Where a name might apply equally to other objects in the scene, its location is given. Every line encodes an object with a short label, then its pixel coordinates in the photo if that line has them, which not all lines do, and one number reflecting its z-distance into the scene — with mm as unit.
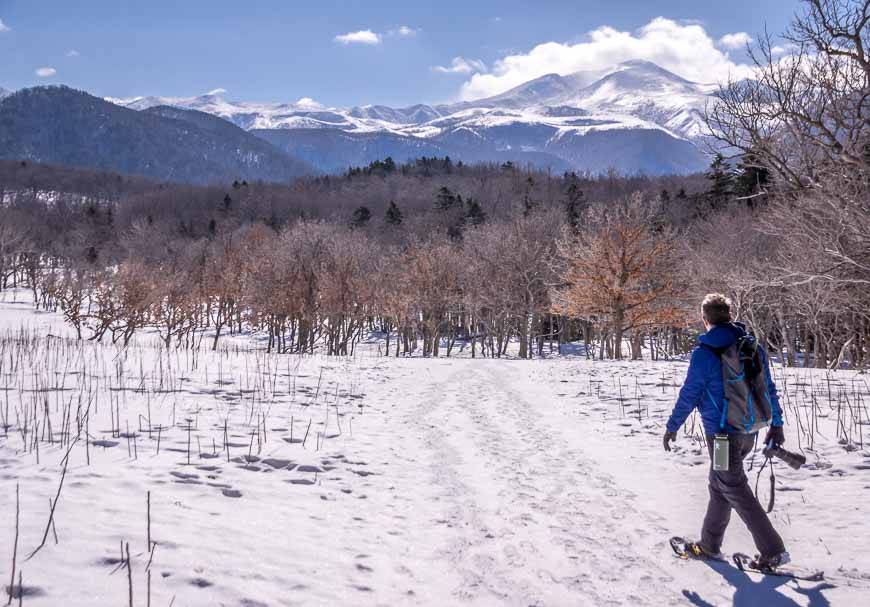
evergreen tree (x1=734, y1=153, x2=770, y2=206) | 36375
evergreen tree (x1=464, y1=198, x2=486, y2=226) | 68375
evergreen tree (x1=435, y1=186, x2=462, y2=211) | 78094
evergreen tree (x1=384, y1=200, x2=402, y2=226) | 76688
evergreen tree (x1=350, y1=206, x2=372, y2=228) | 79569
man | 4254
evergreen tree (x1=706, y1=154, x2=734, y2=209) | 45109
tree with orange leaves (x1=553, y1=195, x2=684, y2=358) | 30266
